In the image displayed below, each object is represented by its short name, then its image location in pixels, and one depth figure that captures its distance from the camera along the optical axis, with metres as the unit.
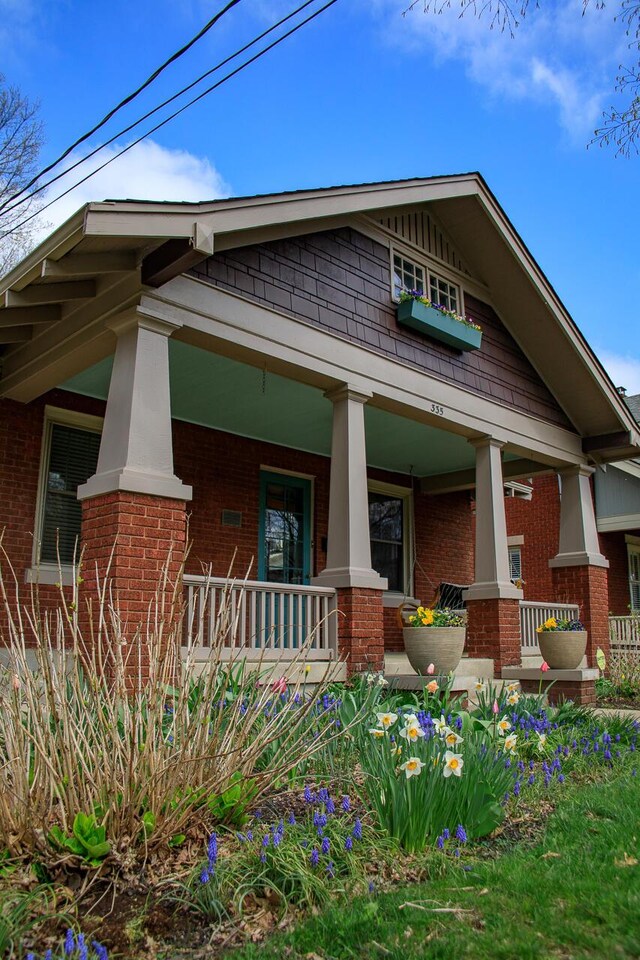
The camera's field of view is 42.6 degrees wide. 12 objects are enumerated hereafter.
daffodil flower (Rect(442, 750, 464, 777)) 4.08
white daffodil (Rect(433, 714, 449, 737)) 4.56
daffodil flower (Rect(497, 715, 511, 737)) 5.17
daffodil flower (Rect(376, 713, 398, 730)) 4.61
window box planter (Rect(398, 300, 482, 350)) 9.48
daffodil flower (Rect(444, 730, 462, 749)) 4.39
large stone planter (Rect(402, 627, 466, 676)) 8.14
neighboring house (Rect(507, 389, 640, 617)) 20.52
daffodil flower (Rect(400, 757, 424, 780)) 3.99
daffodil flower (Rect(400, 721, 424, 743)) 4.33
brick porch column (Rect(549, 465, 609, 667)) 12.03
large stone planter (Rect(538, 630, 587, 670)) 9.86
